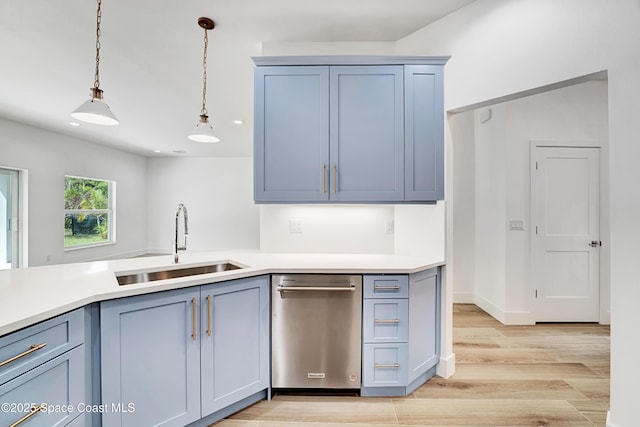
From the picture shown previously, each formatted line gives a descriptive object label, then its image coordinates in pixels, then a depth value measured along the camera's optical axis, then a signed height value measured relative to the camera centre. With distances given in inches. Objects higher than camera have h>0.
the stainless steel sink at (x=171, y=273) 70.4 -15.7
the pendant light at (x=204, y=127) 88.1 +28.6
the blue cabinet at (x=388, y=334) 76.8 -32.2
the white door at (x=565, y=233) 127.3 -8.5
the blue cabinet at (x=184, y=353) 53.9 -29.4
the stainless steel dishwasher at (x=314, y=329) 75.7 -30.2
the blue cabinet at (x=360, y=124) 84.8 +26.7
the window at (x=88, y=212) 237.0 +2.7
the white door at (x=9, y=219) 190.5 -2.6
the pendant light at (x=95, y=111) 67.1 +24.5
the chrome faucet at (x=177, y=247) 76.3 -8.9
